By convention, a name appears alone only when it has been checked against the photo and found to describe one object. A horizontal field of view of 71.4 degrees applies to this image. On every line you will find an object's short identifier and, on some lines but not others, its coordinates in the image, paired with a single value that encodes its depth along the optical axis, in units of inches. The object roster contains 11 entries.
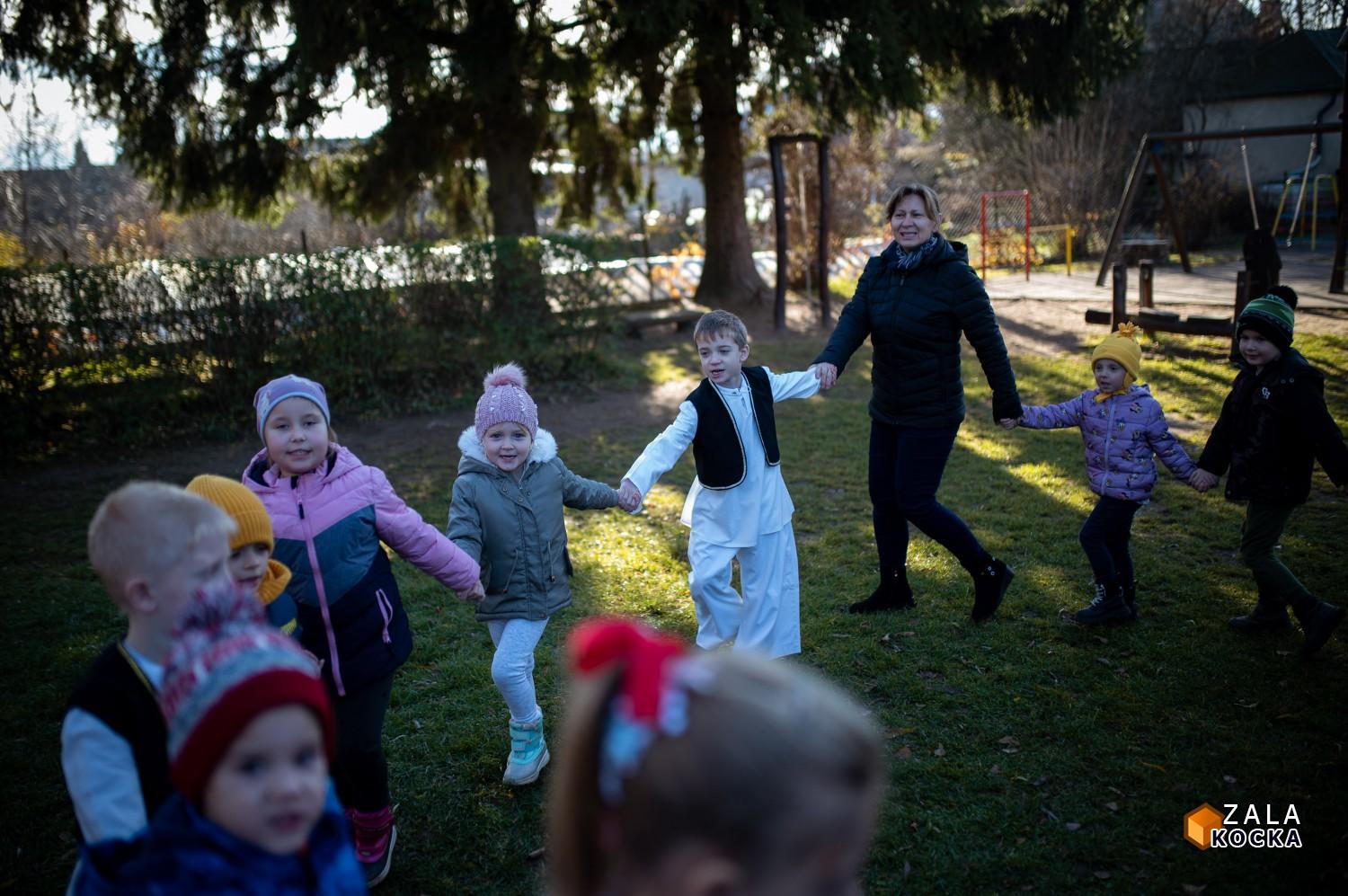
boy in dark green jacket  169.6
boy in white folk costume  169.0
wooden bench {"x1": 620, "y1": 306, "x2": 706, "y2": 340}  603.8
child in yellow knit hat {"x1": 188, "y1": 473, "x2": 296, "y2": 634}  101.3
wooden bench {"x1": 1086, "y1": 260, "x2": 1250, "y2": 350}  425.7
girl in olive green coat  146.4
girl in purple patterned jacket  183.3
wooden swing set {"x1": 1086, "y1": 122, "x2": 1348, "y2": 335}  424.2
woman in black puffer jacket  188.9
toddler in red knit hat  65.3
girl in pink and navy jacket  120.3
